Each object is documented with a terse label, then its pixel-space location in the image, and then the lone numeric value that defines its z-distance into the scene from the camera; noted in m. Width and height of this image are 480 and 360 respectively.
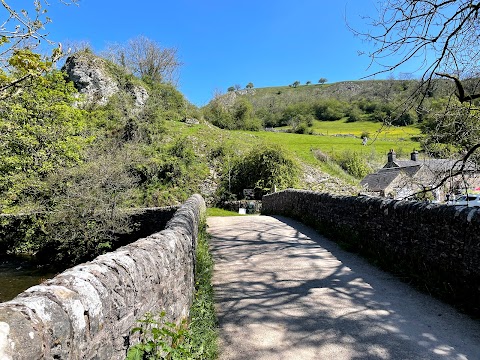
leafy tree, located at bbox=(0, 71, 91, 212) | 16.03
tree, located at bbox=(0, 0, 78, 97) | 5.29
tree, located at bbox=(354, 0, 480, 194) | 5.13
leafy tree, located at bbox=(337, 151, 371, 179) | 41.03
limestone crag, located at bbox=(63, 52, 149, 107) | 35.22
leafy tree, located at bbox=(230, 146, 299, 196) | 27.98
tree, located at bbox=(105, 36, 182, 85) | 45.66
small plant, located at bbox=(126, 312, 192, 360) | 2.33
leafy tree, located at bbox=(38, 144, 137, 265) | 15.50
